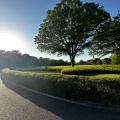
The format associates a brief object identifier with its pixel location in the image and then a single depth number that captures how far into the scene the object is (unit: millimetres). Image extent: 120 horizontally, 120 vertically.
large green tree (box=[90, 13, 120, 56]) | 14773
